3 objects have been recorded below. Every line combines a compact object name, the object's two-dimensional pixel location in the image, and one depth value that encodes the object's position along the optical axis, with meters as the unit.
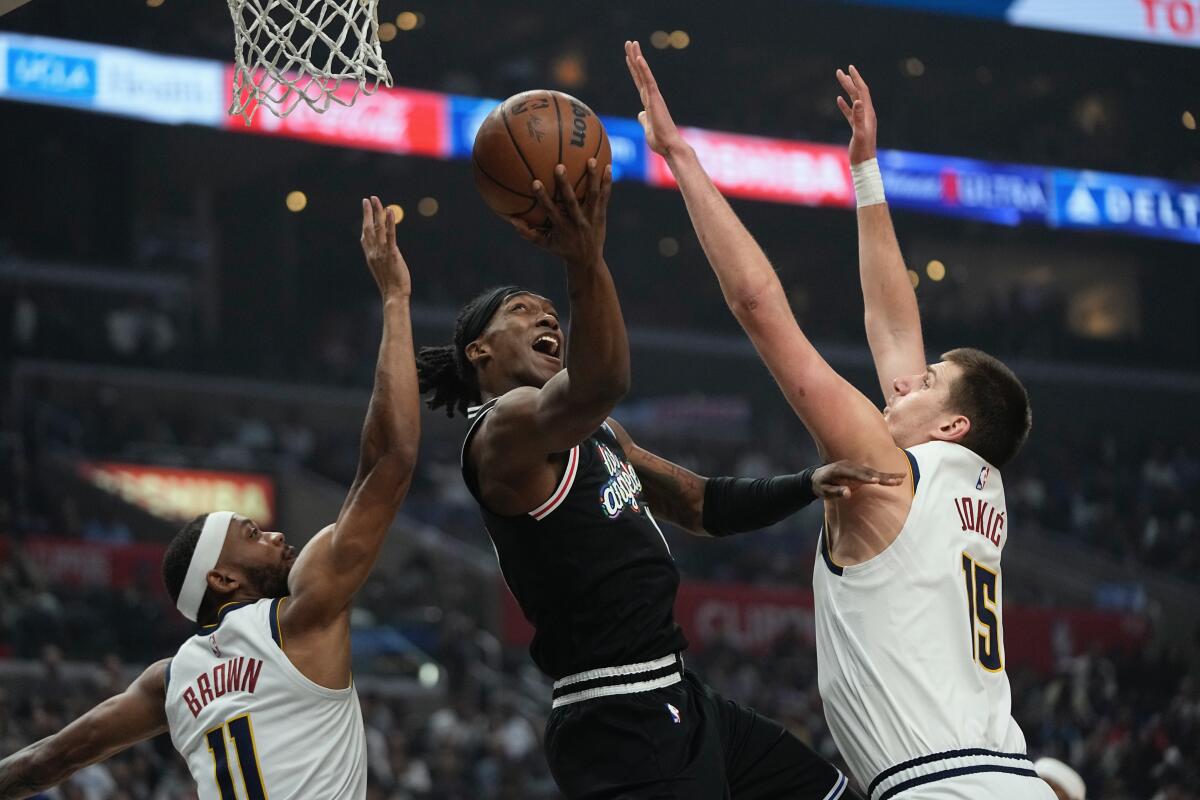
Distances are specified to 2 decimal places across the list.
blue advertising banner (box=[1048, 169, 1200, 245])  23.97
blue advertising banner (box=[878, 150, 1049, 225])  22.92
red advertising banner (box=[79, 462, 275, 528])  19.06
